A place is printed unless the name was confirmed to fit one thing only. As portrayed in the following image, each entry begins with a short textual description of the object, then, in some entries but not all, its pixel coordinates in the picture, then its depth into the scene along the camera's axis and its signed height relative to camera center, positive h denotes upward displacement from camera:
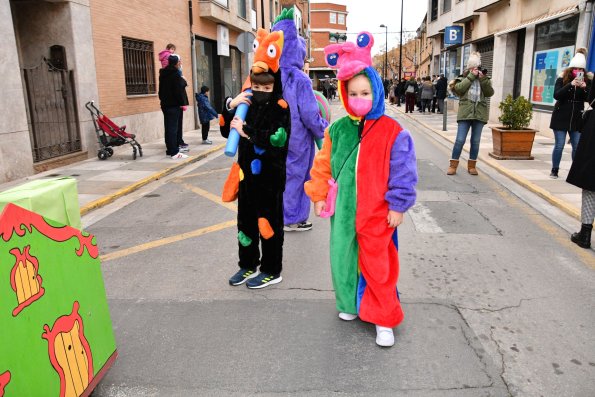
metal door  9.62 -0.44
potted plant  9.84 -0.99
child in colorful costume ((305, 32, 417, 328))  3.04 -0.62
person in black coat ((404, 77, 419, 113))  25.42 -0.47
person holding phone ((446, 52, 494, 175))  8.13 -0.23
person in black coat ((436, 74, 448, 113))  23.72 -0.28
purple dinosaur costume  5.02 -0.26
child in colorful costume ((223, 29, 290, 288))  3.70 -0.59
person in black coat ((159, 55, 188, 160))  10.66 -0.15
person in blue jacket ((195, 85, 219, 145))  13.48 -0.65
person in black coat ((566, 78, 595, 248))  4.70 -0.89
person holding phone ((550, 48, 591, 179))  7.75 -0.29
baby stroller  10.55 -0.97
